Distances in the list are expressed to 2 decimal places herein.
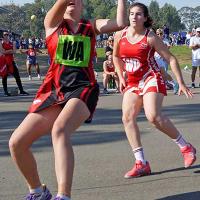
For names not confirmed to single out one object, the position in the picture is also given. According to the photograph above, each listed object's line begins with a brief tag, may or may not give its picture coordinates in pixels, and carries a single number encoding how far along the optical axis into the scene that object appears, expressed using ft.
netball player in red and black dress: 16.03
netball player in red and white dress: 20.84
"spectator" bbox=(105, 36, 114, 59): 55.36
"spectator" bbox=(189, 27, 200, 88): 57.31
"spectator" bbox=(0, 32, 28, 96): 53.21
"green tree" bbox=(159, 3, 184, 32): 383.04
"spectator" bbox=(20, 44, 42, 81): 75.56
